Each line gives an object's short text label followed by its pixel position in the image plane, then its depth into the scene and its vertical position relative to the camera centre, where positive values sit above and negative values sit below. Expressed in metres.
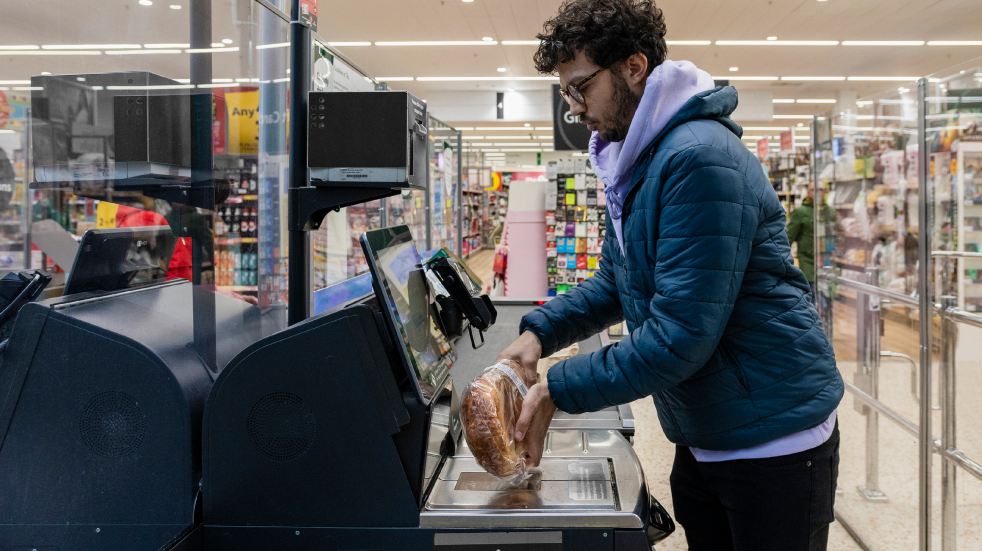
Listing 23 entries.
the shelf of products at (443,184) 6.21 +0.55
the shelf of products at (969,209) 2.89 +0.12
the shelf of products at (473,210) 19.27 +0.96
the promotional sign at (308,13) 1.86 +0.60
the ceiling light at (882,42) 11.05 +2.95
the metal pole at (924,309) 2.90 -0.27
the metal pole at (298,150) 1.70 +0.22
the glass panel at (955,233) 2.81 +0.03
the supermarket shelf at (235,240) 2.26 +0.02
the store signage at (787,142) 13.36 +1.82
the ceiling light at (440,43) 11.26 +3.06
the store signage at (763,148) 14.71 +1.86
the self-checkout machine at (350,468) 1.24 -0.38
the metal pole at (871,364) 3.79 -0.65
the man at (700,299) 1.17 -0.10
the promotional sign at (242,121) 2.12 +0.36
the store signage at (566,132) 6.97 +1.05
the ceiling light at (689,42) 11.12 +2.99
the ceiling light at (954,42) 11.05 +2.94
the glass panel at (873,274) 3.51 -0.17
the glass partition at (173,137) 1.66 +0.28
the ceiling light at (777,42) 11.06 +2.96
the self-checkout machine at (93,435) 1.26 -0.32
